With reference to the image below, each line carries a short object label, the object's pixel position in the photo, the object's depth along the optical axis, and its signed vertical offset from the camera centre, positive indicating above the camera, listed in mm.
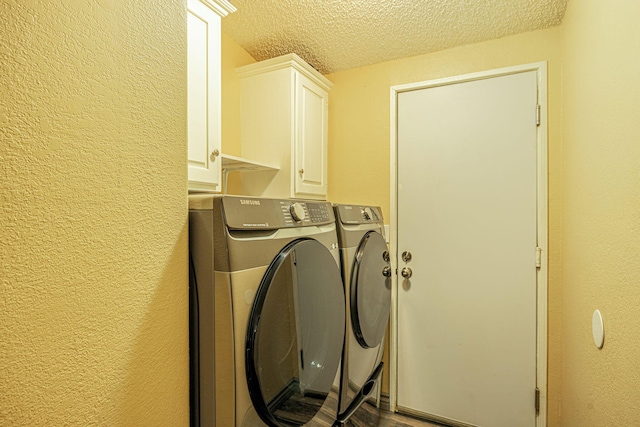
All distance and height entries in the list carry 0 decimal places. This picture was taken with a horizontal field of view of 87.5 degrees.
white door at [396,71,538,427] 1980 -249
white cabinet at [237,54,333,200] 2064 +552
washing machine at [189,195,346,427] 833 -282
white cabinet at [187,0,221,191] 1415 +500
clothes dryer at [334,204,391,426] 1421 -480
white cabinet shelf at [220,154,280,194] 1789 +260
